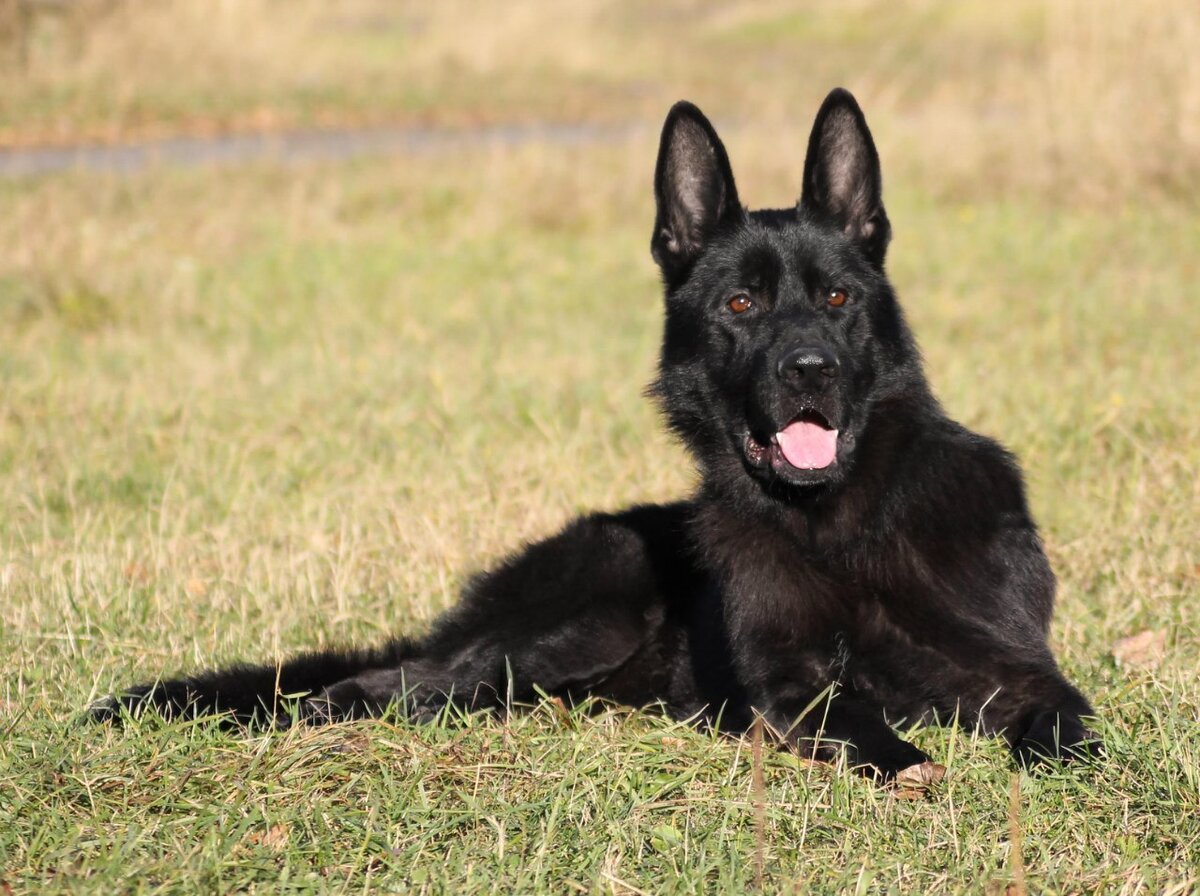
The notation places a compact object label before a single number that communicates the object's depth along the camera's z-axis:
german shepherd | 6.77
